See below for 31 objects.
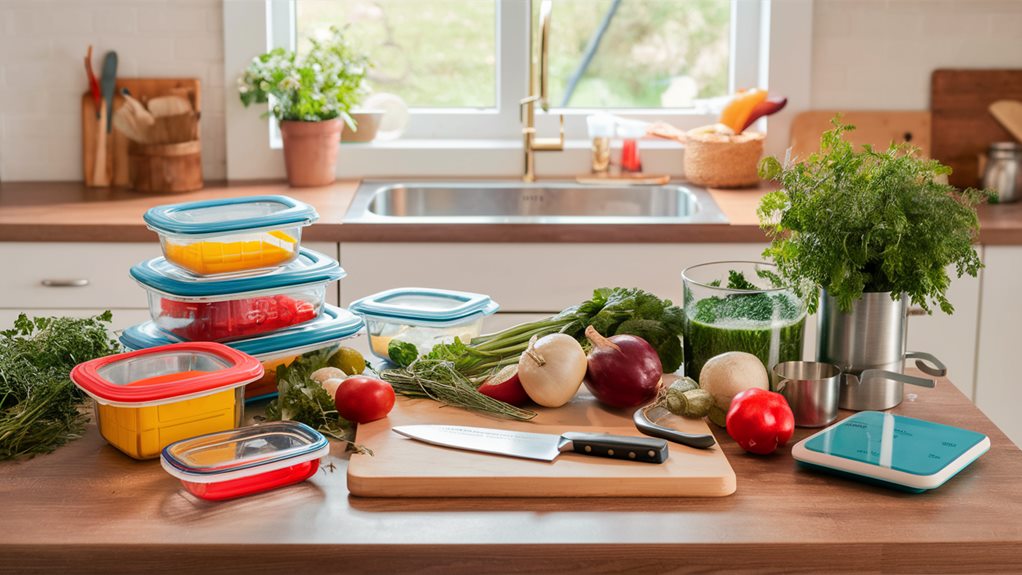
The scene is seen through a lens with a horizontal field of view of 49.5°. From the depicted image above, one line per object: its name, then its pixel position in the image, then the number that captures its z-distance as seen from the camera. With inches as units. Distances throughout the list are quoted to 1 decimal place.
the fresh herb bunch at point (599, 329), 65.0
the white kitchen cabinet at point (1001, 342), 110.0
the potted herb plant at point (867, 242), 58.2
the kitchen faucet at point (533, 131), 128.6
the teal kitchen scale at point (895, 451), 51.7
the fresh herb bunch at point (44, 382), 56.6
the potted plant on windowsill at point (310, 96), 125.6
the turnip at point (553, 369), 60.1
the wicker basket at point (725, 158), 126.9
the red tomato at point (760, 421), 55.2
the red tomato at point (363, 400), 58.1
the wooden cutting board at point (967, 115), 134.4
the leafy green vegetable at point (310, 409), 58.3
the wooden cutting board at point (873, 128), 134.7
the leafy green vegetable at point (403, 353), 67.7
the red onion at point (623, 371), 60.2
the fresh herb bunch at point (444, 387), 60.6
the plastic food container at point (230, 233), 61.2
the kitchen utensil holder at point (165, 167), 124.6
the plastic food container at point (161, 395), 53.8
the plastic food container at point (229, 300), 61.2
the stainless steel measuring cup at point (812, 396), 59.1
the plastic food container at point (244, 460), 50.2
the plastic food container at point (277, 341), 62.6
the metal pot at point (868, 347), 61.6
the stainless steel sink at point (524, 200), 131.6
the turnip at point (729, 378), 58.7
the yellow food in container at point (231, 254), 61.7
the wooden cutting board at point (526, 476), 51.3
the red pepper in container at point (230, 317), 62.1
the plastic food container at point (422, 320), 69.0
